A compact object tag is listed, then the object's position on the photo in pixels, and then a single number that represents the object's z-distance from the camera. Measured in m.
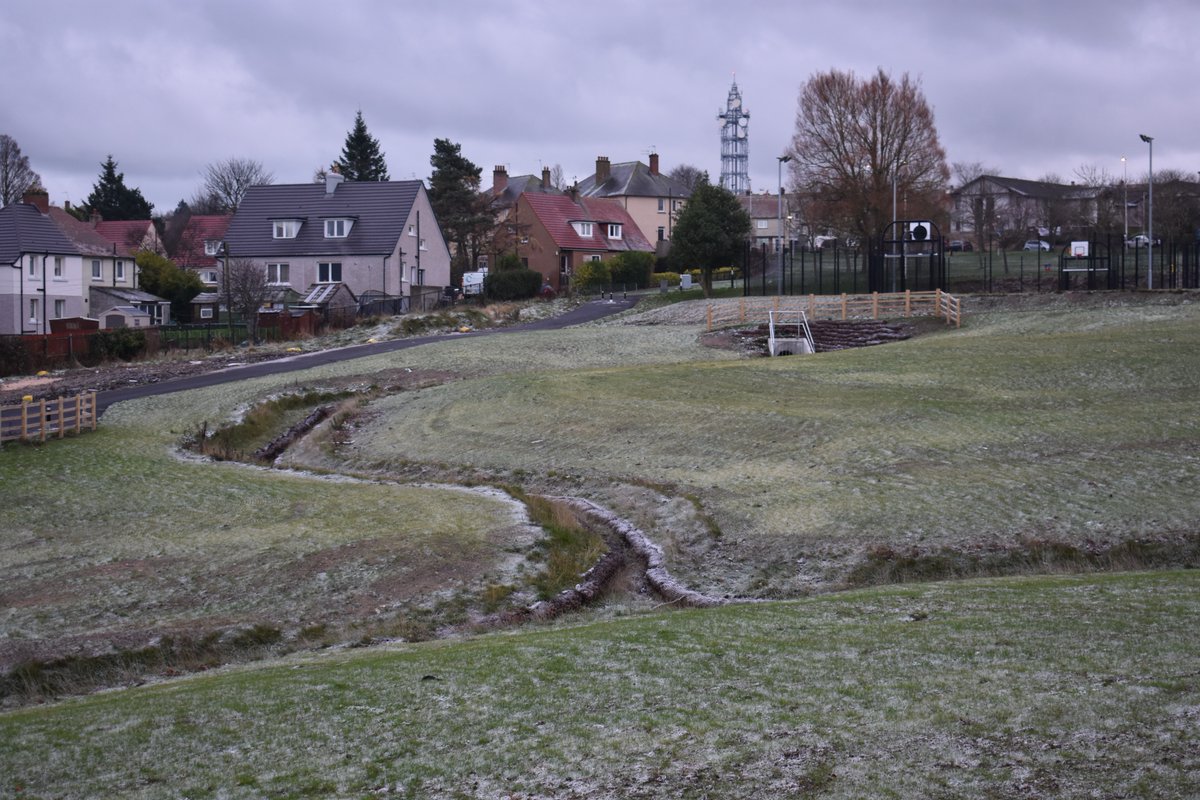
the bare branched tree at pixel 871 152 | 83.62
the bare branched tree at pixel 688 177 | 180.57
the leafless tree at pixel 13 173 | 118.25
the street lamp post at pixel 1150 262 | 60.07
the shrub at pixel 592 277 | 98.82
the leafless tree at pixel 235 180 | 152.25
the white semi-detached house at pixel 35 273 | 74.00
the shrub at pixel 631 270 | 101.25
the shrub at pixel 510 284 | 91.00
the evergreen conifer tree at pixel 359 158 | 125.12
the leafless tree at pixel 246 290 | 69.62
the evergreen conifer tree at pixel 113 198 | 128.12
